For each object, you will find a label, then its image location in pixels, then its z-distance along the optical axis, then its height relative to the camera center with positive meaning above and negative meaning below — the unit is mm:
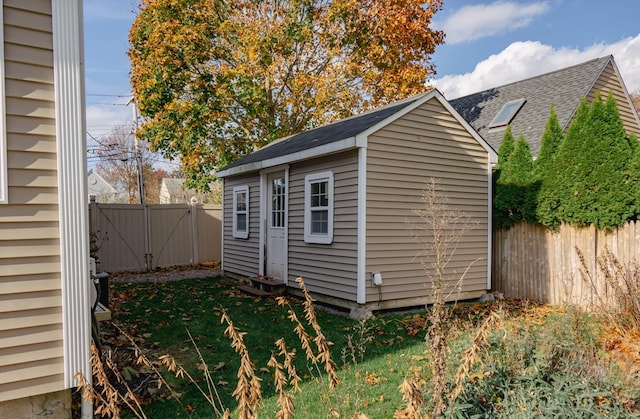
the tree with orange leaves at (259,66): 13523 +4448
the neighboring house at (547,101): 11047 +2782
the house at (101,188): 32719 +907
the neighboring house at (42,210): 2980 -79
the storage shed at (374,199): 6988 -19
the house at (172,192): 36869 +629
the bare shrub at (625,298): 5008 -1217
